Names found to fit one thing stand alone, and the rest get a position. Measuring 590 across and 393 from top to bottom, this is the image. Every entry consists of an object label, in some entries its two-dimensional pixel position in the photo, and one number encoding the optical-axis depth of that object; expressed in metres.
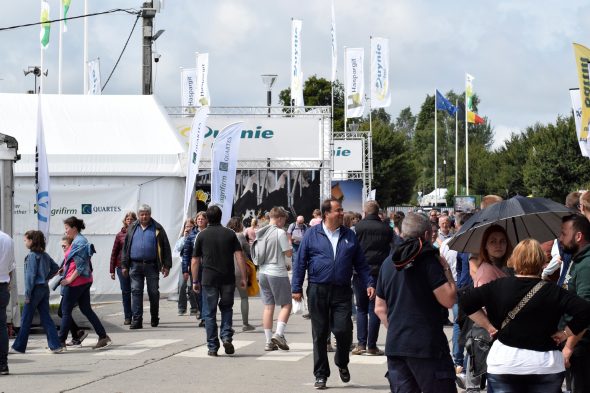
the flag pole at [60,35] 50.61
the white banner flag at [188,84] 46.53
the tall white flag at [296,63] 49.38
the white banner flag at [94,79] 48.75
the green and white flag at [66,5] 47.16
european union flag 73.81
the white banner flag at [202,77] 44.47
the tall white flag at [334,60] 54.84
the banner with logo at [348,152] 46.59
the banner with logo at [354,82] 50.56
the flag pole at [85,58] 47.04
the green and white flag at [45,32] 47.66
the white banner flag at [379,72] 52.06
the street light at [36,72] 50.12
